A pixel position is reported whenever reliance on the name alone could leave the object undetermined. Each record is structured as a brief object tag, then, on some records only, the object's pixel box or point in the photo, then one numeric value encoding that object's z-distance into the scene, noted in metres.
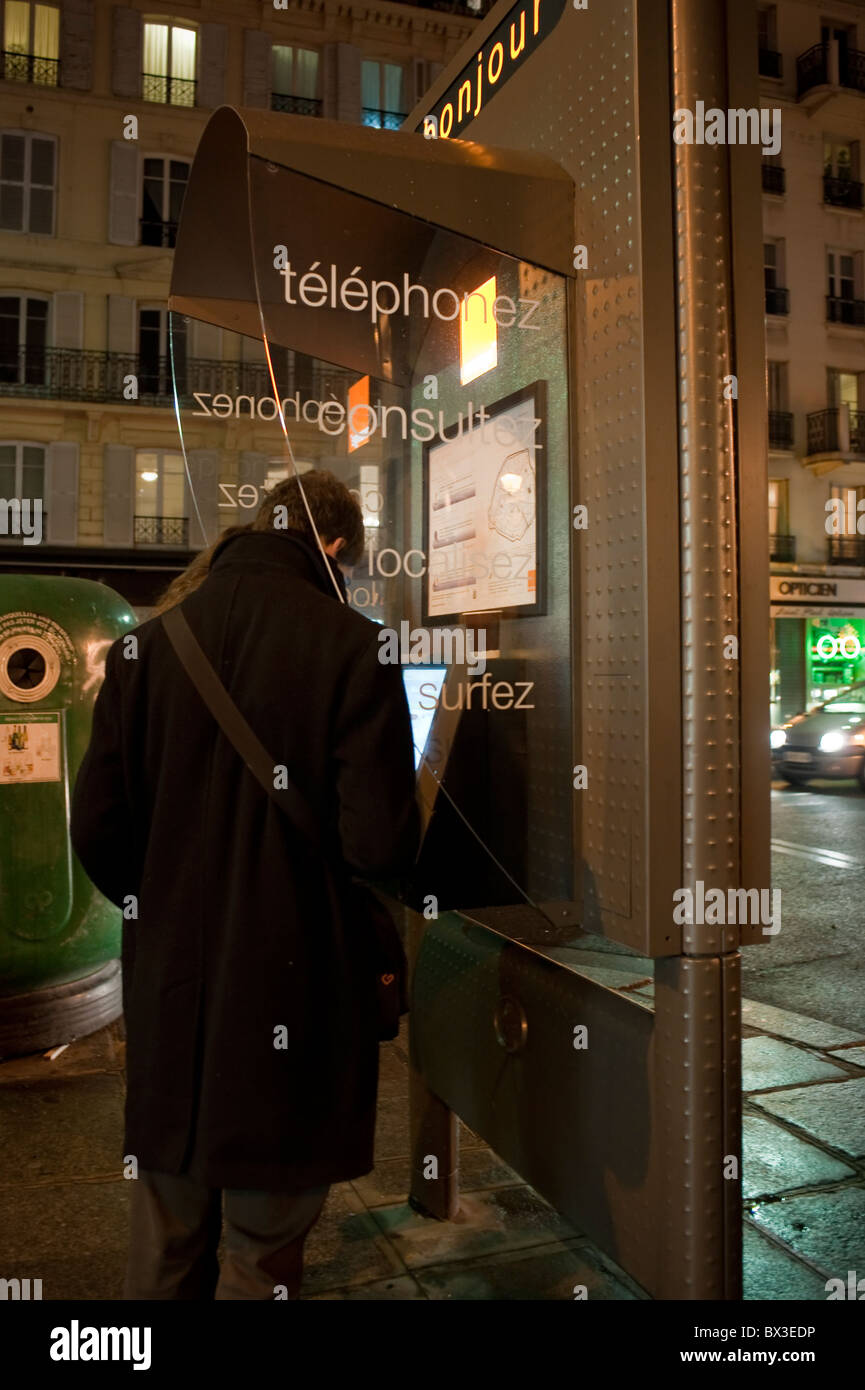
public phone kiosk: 2.36
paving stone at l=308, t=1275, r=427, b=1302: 2.95
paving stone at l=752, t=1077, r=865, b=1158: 4.03
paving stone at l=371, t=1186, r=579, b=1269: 3.22
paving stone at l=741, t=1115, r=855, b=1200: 3.68
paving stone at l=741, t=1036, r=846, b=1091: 4.62
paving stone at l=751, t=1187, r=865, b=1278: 3.19
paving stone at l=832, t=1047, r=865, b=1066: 4.84
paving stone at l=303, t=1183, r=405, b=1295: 3.05
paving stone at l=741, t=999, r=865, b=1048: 5.15
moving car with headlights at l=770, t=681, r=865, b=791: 15.00
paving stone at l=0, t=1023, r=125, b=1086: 4.55
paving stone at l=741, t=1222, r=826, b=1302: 3.00
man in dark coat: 2.13
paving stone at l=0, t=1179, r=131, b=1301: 3.00
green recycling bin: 4.79
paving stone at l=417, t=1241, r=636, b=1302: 2.98
